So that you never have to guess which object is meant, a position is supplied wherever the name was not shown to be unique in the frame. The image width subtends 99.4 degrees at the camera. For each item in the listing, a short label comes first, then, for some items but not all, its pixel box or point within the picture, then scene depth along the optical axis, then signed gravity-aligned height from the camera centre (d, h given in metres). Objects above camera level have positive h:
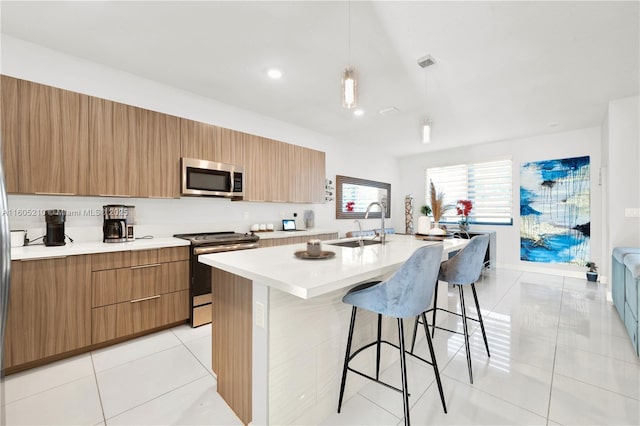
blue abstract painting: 4.65 +0.00
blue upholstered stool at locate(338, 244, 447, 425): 1.32 -0.41
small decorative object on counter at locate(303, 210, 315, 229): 4.60 -0.12
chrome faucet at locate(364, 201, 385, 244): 2.34 -0.22
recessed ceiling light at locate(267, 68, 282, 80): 2.77 +1.45
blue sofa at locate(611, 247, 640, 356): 2.20 -0.73
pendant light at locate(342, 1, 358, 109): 1.75 +0.80
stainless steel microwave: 2.98 +0.40
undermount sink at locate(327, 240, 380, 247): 2.29 -0.28
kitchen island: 1.28 -0.64
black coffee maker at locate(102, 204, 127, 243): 2.60 -0.11
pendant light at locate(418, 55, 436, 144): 2.52 +1.41
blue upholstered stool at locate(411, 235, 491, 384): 1.94 -0.39
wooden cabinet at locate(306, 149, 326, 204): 4.38 +0.59
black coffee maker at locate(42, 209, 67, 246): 2.29 -0.12
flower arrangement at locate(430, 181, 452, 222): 2.63 +0.04
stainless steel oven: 2.74 -0.65
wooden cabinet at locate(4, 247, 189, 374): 1.94 -0.73
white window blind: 5.39 +0.49
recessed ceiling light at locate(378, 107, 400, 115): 3.74 +1.42
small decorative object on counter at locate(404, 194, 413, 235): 6.49 -0.08
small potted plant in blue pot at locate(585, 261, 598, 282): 4.35 -0.99
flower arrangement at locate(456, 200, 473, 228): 5.34 +0.03
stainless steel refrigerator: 0.90 -0.17
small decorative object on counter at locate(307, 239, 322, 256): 1.61 -0.21
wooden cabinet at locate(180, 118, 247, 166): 3.01 +0.82
